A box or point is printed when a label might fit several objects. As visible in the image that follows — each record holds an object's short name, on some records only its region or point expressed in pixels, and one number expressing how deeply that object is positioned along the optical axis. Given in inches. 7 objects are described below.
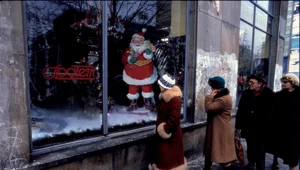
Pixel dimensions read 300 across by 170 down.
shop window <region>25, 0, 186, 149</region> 95.4
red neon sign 97.4
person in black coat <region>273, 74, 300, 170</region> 125.0
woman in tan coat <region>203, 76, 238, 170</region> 110.4
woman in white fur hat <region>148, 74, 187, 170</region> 94.1
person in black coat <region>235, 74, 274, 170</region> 117.1
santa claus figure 134.0
